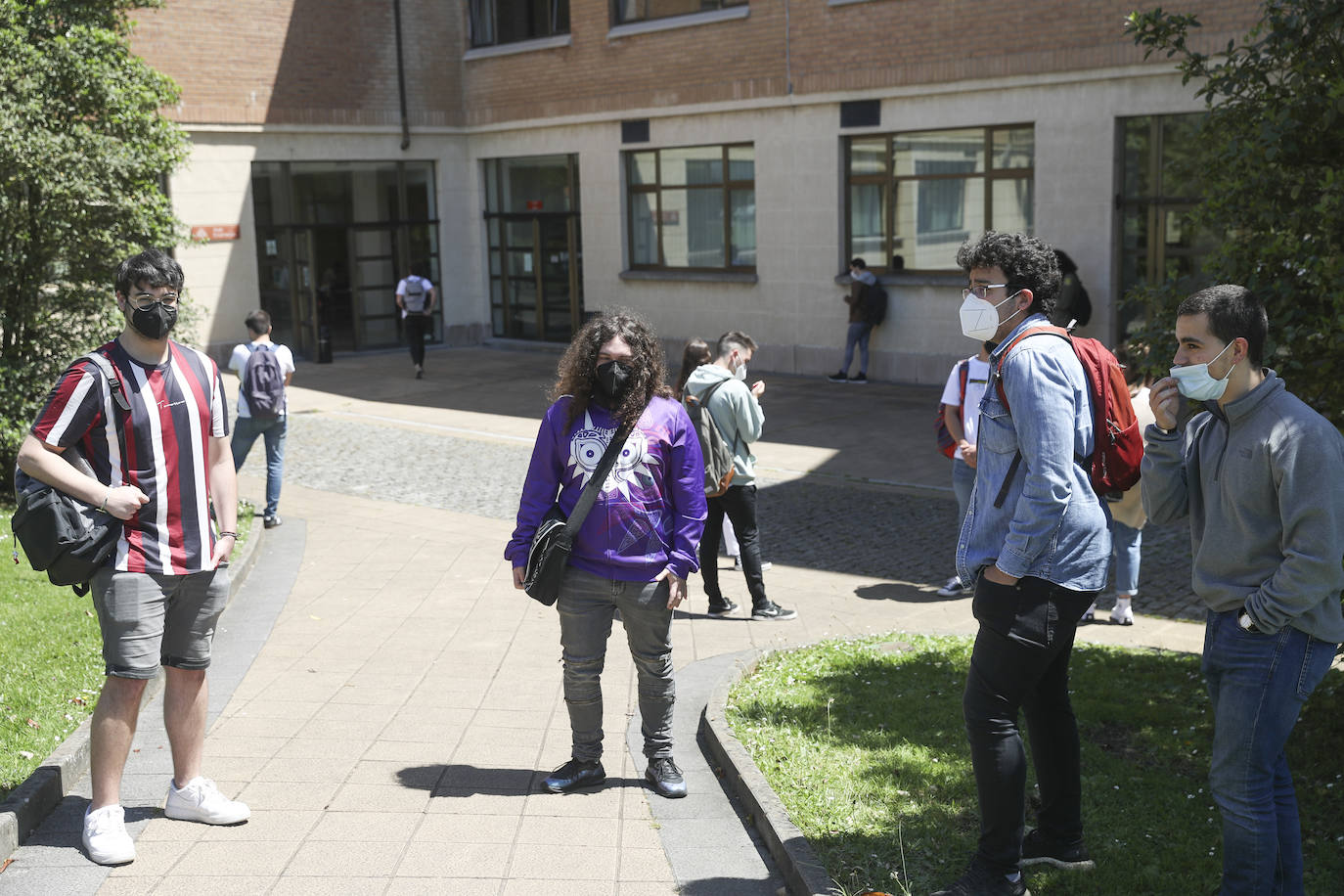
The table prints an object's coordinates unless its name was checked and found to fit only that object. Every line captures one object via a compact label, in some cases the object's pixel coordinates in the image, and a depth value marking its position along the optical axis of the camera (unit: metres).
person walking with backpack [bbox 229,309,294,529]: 10.44
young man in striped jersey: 4.45
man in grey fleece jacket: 3.51
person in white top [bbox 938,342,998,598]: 7.95
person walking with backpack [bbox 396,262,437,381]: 20.36
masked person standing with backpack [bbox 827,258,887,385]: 18.12
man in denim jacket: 3.83
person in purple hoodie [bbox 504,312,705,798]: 4.95
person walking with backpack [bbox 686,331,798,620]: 7.92
